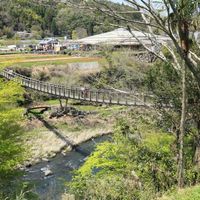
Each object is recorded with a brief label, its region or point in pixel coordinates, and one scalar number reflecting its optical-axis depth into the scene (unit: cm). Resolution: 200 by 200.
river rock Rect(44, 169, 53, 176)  2050
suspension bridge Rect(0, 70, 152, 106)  2298
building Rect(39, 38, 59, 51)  5686
